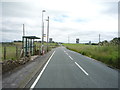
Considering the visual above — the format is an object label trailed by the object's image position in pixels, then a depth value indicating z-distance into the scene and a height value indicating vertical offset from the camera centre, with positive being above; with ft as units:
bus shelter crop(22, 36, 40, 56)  35.93 -0.76
